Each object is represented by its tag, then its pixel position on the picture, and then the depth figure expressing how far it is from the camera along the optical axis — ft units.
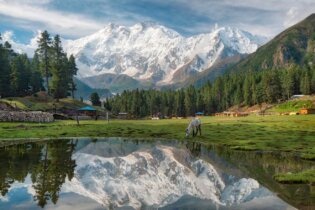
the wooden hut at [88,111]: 432.41
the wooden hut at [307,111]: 416.93
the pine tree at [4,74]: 432.66
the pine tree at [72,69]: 569.68
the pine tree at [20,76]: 469.08
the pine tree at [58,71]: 469.73
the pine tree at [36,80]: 522.23
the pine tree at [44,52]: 493.77
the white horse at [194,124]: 165.26
